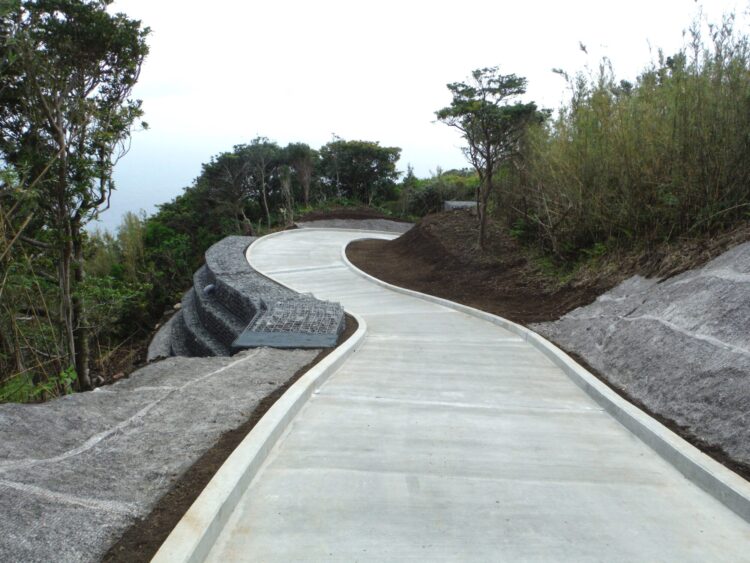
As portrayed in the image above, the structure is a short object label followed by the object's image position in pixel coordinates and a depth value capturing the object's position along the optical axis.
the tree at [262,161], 36.44
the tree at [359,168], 40.06
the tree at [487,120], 14.17
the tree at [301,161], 37.88
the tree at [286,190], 32.85
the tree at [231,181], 35.22
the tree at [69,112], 8.63
